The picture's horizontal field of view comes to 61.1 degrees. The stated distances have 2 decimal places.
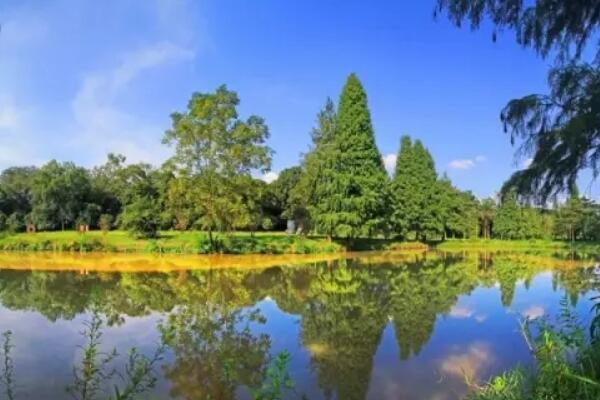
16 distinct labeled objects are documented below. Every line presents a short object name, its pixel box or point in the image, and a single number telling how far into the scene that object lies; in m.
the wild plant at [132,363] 2.86
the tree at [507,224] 51.75
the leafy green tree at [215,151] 26.25
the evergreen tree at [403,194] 40.27
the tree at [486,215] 57.47
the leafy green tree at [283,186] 49.16
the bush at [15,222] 37.12
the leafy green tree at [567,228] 39.99
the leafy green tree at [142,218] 30.20
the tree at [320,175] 30.94
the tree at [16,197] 43.04
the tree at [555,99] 4.18
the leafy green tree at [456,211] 44.56
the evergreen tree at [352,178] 30.30
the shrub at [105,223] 35.78
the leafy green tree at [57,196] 40.28
